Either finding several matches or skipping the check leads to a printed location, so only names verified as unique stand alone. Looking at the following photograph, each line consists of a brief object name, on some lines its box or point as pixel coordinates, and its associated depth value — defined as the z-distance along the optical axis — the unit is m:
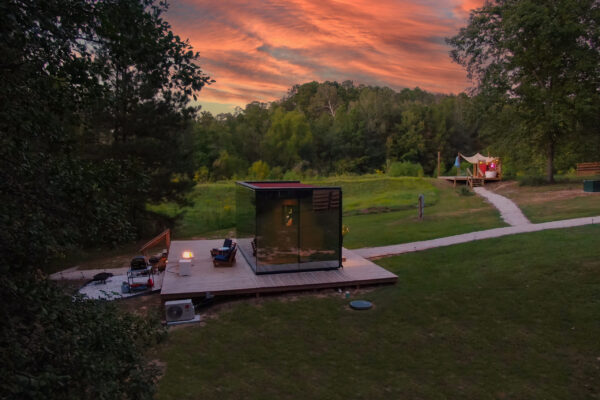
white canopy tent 33.97
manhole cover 8.50
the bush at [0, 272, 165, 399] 2.12
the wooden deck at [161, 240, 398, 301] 8.98
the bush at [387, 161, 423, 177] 42.75
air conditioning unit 7.82
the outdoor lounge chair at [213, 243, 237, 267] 10.80
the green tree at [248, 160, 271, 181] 44.19
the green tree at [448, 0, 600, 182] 22.08
